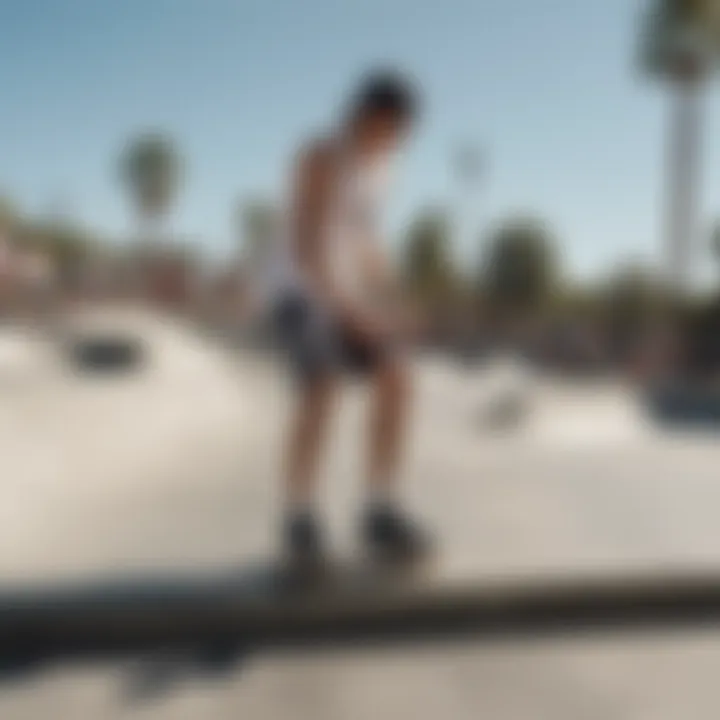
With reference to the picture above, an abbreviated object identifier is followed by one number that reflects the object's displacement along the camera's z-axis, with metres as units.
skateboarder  2.55
